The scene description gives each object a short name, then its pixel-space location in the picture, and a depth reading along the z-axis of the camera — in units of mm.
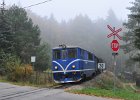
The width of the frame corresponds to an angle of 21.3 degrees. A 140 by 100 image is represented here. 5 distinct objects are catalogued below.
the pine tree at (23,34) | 53750
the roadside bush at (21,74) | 33531
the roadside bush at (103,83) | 30812
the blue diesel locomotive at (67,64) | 30453
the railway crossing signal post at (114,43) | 22391
